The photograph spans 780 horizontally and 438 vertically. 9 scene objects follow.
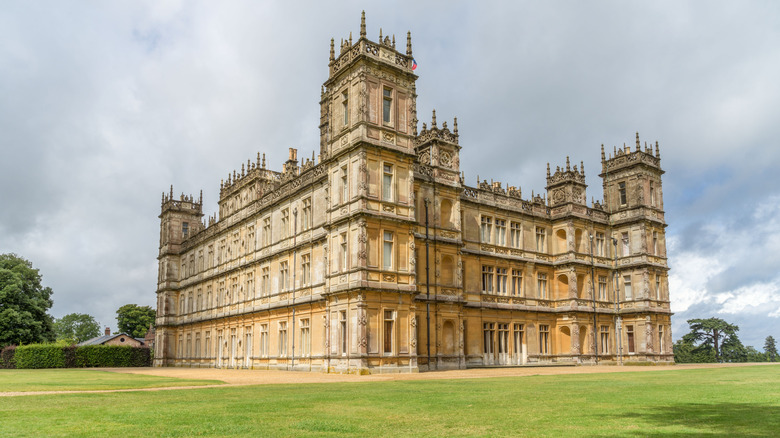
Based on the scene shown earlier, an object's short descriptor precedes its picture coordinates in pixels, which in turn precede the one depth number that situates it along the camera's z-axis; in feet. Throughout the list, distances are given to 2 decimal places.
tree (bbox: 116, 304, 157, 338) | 345.31
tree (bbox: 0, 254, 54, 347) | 183.93
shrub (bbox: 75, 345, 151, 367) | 181.37
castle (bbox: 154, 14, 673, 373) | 109.19
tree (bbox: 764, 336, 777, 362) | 264.52
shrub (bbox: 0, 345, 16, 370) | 175.52
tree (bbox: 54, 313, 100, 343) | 422.41
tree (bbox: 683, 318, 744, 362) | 232.53
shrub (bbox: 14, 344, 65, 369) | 172.35
